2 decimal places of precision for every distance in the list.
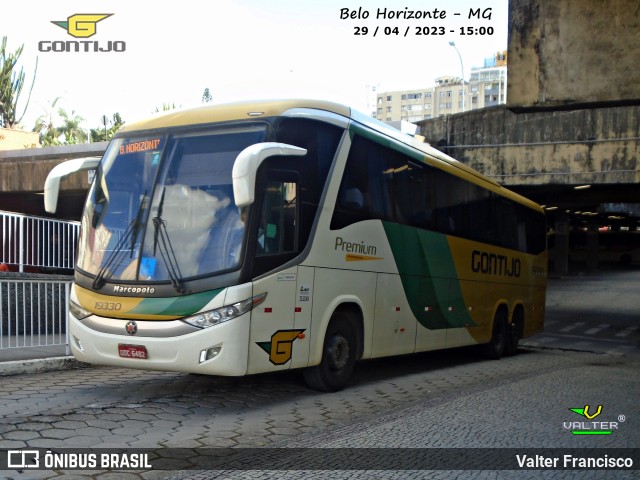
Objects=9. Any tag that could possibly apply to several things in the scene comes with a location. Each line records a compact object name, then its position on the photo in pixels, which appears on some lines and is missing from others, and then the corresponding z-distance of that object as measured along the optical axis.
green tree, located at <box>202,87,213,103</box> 87.89
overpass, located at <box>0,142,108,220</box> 22.23
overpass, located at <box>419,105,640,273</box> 20.48
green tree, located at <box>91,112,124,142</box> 65.50
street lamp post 42.81
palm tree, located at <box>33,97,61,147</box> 65.31
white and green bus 6.92
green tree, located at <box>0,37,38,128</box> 44.81
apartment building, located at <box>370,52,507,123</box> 143.38
